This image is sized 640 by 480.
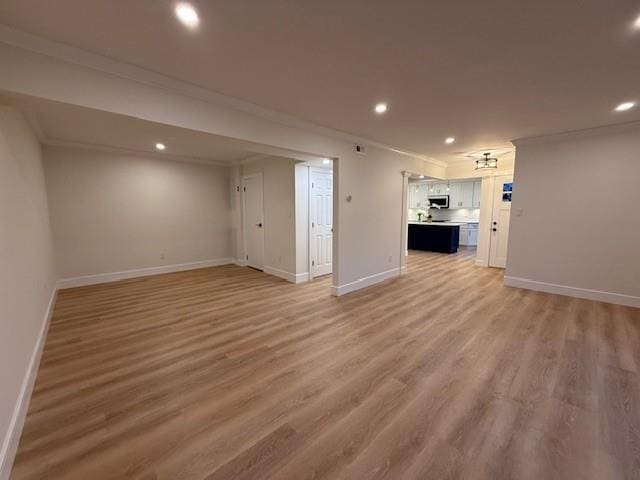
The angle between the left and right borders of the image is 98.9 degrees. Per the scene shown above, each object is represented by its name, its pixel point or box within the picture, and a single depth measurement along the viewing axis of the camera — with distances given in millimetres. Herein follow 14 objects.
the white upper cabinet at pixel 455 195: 8875
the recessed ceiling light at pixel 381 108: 2975
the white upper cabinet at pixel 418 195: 9703
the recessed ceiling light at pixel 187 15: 1563
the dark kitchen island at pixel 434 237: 7938
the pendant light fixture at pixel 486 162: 5486
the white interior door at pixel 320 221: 5195
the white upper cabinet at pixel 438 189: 9133
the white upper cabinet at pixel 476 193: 8531
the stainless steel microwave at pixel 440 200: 9094
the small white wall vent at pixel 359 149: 4352
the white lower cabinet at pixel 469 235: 9173
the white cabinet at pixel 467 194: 8664
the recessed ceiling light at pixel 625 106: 2975
